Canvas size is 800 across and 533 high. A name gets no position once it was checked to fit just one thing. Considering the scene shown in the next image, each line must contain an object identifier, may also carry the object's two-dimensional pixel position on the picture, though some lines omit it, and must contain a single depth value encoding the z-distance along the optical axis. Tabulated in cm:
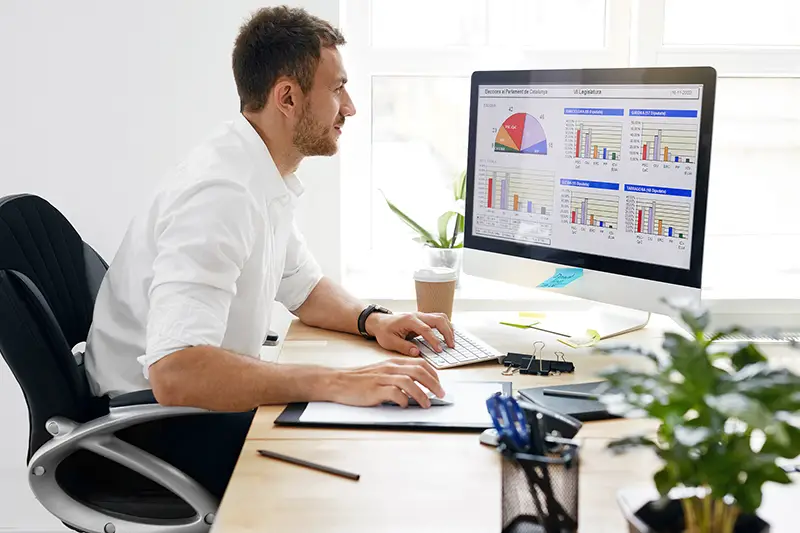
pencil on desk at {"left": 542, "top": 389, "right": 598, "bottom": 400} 149
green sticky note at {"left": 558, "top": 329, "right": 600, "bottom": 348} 185
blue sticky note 188
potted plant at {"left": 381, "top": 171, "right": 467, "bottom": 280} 224
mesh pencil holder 96
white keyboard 171
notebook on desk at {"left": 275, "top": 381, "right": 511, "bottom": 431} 136
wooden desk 107
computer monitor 170
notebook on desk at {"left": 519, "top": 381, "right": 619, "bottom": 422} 141
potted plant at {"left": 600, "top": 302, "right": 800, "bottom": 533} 79
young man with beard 148
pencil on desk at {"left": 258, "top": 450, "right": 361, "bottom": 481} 118
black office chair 152
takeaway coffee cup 201
